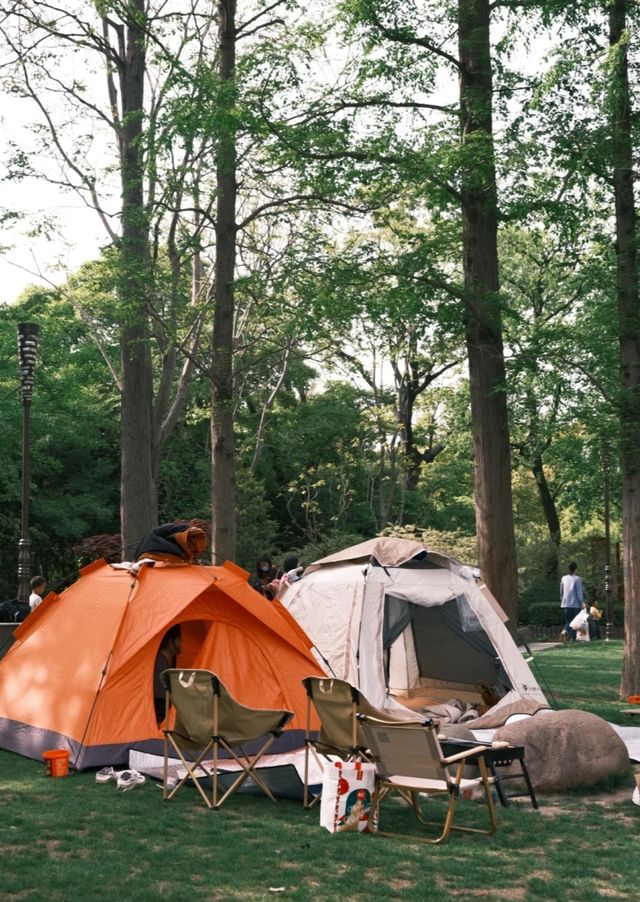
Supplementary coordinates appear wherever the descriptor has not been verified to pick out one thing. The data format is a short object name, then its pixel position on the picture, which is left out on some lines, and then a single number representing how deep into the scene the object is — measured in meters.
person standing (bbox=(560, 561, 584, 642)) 22.55
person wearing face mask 14.95
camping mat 8.19
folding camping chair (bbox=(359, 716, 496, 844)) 6.98
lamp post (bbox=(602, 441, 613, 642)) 26.64
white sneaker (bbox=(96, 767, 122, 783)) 8.63
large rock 8.45
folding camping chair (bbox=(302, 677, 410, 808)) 7.67
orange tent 9.34
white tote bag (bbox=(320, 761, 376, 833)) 7.19
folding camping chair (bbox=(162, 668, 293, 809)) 7.89
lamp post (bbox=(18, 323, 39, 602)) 16.89
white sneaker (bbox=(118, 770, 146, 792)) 8.38
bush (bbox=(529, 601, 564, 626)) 29.36
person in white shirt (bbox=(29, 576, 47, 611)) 14.77
